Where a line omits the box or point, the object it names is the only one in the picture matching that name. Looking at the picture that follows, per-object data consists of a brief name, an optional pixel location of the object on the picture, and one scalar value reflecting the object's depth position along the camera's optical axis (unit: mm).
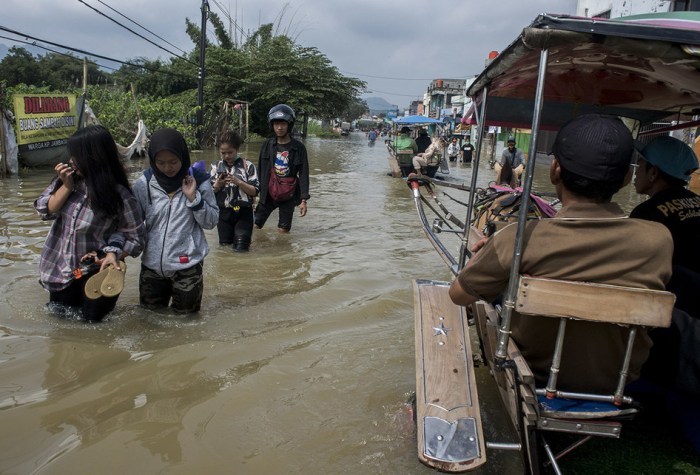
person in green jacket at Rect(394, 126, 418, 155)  15578
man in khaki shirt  1954
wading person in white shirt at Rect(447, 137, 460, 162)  27906
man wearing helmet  6516
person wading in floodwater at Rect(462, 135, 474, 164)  26273
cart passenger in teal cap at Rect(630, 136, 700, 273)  2750
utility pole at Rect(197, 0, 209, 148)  19855
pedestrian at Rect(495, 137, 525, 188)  10820
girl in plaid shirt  3256
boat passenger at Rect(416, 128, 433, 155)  16281
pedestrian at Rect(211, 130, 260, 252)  5637
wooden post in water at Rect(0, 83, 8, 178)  11203
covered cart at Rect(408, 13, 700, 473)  1896
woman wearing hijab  3574
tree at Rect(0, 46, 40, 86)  43094
